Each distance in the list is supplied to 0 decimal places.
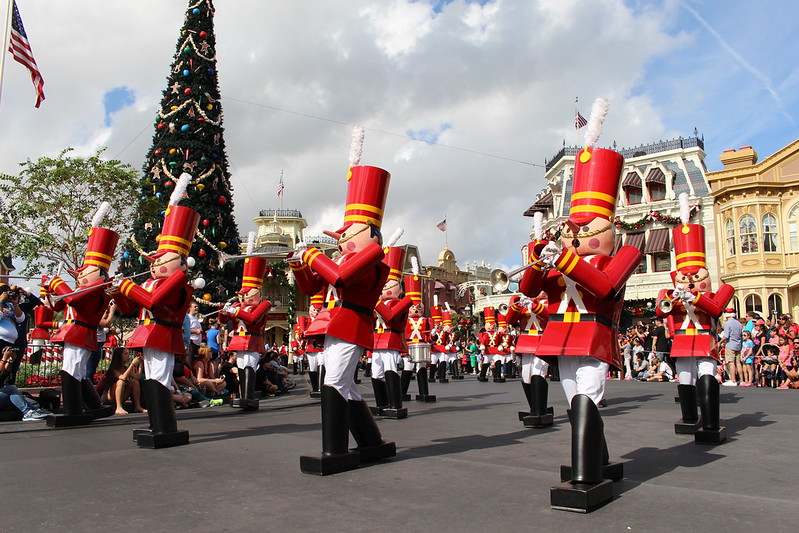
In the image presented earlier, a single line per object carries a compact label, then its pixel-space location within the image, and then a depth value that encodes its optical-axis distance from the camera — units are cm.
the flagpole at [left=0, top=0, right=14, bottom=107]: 1198
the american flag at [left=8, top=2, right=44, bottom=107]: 1296
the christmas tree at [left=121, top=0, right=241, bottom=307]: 2083
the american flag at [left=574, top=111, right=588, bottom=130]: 3151
